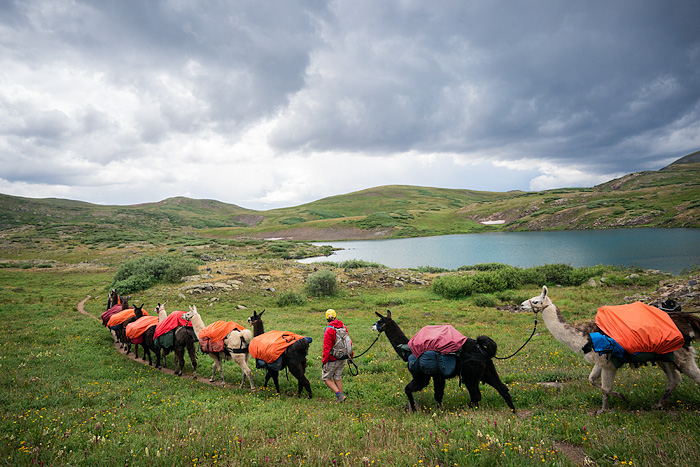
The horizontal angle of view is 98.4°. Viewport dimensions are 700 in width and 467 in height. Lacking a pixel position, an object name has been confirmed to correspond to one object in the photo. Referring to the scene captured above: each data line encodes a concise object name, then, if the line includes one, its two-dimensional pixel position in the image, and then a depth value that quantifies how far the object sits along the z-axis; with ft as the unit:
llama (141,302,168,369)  38.01
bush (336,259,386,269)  127.13
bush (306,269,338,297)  89.97
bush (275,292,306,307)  80.98
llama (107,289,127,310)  56.65
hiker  26.73
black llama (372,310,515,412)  21.40
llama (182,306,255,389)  31.35
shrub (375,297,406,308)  80.75
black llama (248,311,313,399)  27.58
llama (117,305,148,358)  44.00
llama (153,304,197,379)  35.32
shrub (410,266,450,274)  133.16
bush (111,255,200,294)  88.69
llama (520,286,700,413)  18.92
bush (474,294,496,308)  75.61
